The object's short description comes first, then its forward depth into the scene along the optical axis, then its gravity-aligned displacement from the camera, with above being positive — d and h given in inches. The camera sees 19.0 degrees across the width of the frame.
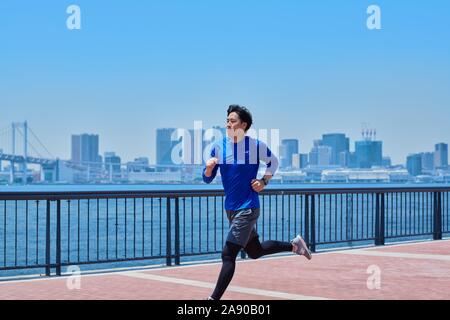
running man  468.4 +2.8
